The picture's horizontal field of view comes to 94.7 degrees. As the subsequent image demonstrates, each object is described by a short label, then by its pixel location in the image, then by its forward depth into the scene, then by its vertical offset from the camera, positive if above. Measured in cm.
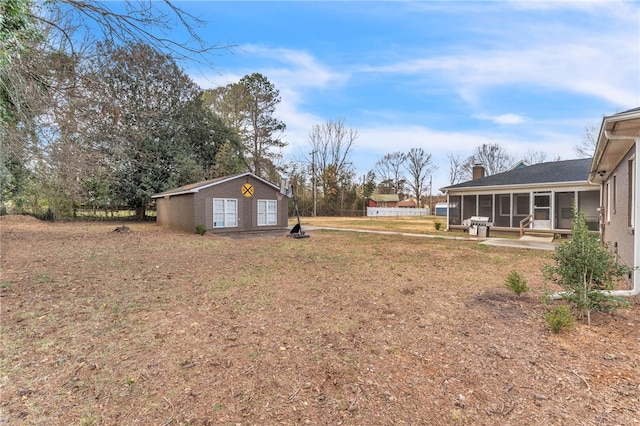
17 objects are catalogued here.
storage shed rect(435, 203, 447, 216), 4402 -5
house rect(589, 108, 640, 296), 410 +62
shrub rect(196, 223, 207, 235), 1395 -91
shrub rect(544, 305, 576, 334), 308 -119
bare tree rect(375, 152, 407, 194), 5428 +697
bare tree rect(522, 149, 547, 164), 4350 +776
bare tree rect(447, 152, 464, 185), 5050 +705
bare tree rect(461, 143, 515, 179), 4703 +820
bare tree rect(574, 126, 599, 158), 2895 +669
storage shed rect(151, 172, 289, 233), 1493 +23
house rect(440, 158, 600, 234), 1294 +53
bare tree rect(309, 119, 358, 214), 4091 +769
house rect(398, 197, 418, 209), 5441 +90
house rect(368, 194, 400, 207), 5486 +167
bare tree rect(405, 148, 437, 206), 5153 +720
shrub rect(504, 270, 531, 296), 423 -109
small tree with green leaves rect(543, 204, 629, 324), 345 -76
